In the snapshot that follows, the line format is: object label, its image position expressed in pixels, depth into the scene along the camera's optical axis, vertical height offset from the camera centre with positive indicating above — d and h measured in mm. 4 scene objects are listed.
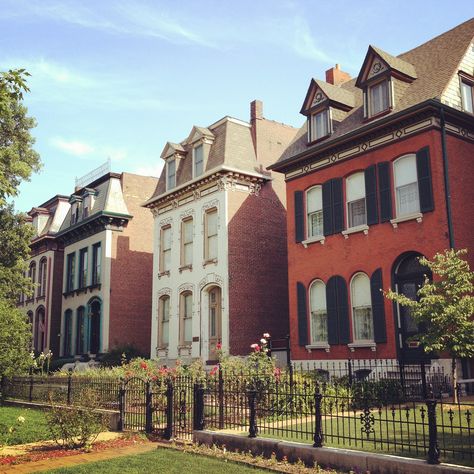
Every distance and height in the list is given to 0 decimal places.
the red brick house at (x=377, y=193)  18391 +5587
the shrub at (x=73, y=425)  11891 -1287
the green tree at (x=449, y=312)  14281 +1110
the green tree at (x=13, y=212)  26125 +7223
